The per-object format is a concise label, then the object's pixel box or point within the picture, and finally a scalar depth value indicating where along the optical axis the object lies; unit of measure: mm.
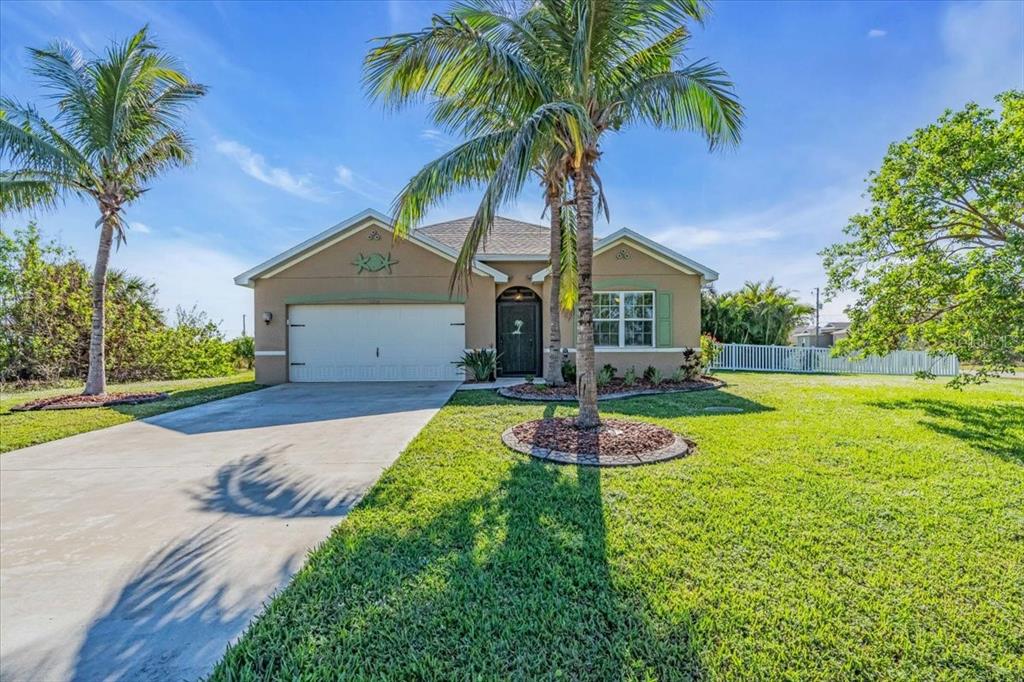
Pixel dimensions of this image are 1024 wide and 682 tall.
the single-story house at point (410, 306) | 13281
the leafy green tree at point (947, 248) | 7562
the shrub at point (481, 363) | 12820
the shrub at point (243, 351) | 20047
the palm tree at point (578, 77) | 6191
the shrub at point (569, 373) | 12148
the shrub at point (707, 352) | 14359
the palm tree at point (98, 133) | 9750
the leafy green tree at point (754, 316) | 19672
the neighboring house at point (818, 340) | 28859
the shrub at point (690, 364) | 13008
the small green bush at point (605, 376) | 12108
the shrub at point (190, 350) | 16656
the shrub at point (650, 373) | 12633
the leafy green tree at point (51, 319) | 13891
